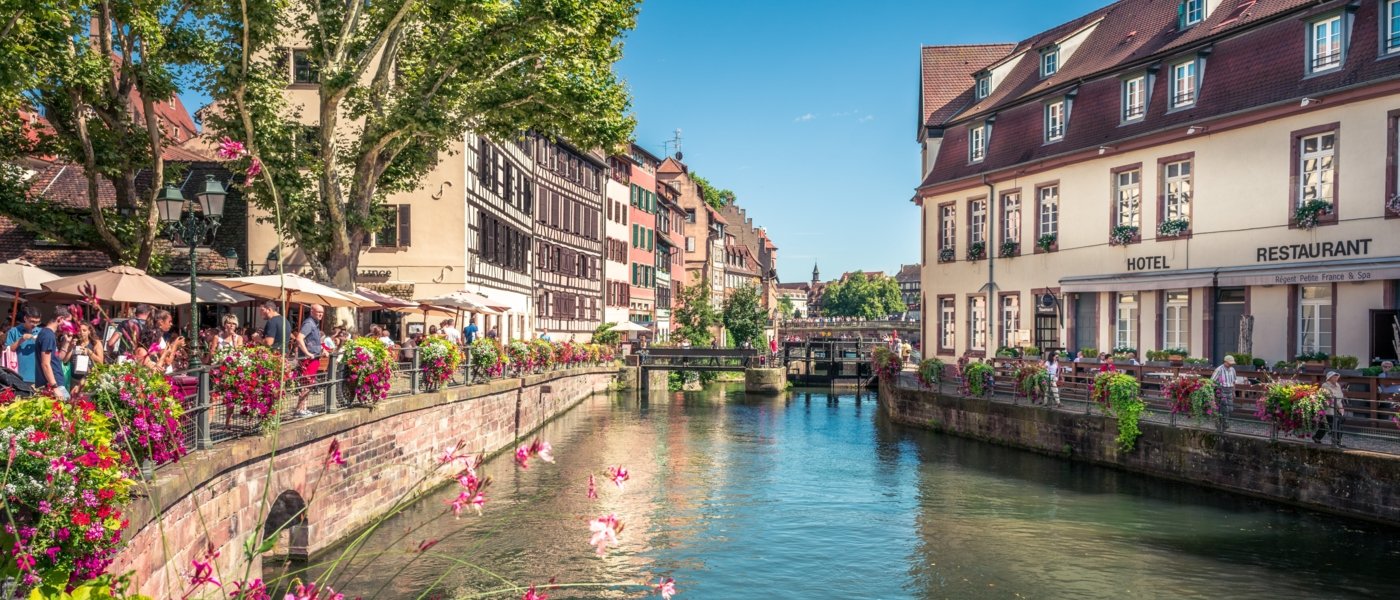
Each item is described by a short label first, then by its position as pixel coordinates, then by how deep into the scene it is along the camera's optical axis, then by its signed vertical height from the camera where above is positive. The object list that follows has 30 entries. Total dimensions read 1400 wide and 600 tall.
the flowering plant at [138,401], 7.43 -0.61
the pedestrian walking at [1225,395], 18.06 -1.16
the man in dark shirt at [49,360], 9.74 -0.43
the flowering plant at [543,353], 28.63 -0.94
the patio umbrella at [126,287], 13.31 +0.34
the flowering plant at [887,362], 34.25 -1.26
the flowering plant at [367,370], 14.58 -0.72
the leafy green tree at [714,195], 92.30 +11.36
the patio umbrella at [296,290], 16.45 +0.41
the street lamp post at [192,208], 12.57 +1.25
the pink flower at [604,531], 3.57 -0.70
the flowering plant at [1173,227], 24.76 +2.25
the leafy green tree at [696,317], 59.41 +0.19
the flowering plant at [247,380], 10.67 -0.64
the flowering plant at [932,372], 30.30 -1.40
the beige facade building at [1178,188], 20.58 +3.21
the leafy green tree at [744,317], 64.06 +0.22
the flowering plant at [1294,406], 15.91 -1.18
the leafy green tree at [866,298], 154.62 +3.43
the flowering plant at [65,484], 5.36 -0.88
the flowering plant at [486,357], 21.88 -0.79
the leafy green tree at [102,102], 17.56 +3.75
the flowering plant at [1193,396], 18.16 -1.20
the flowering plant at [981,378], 26.36 -1.35
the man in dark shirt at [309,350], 12.88 -0.46
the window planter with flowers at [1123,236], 26.41 +2.17
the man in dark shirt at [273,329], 13.79 -0.17
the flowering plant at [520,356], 25.88 -0.90
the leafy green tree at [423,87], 19.52 +4.34
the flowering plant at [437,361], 17.95 -0.73
